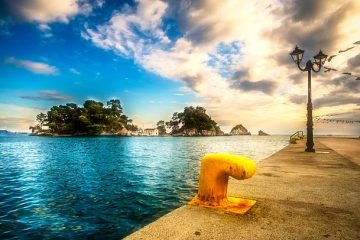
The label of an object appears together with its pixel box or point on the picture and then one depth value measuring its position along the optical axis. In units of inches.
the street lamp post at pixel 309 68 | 575.5
